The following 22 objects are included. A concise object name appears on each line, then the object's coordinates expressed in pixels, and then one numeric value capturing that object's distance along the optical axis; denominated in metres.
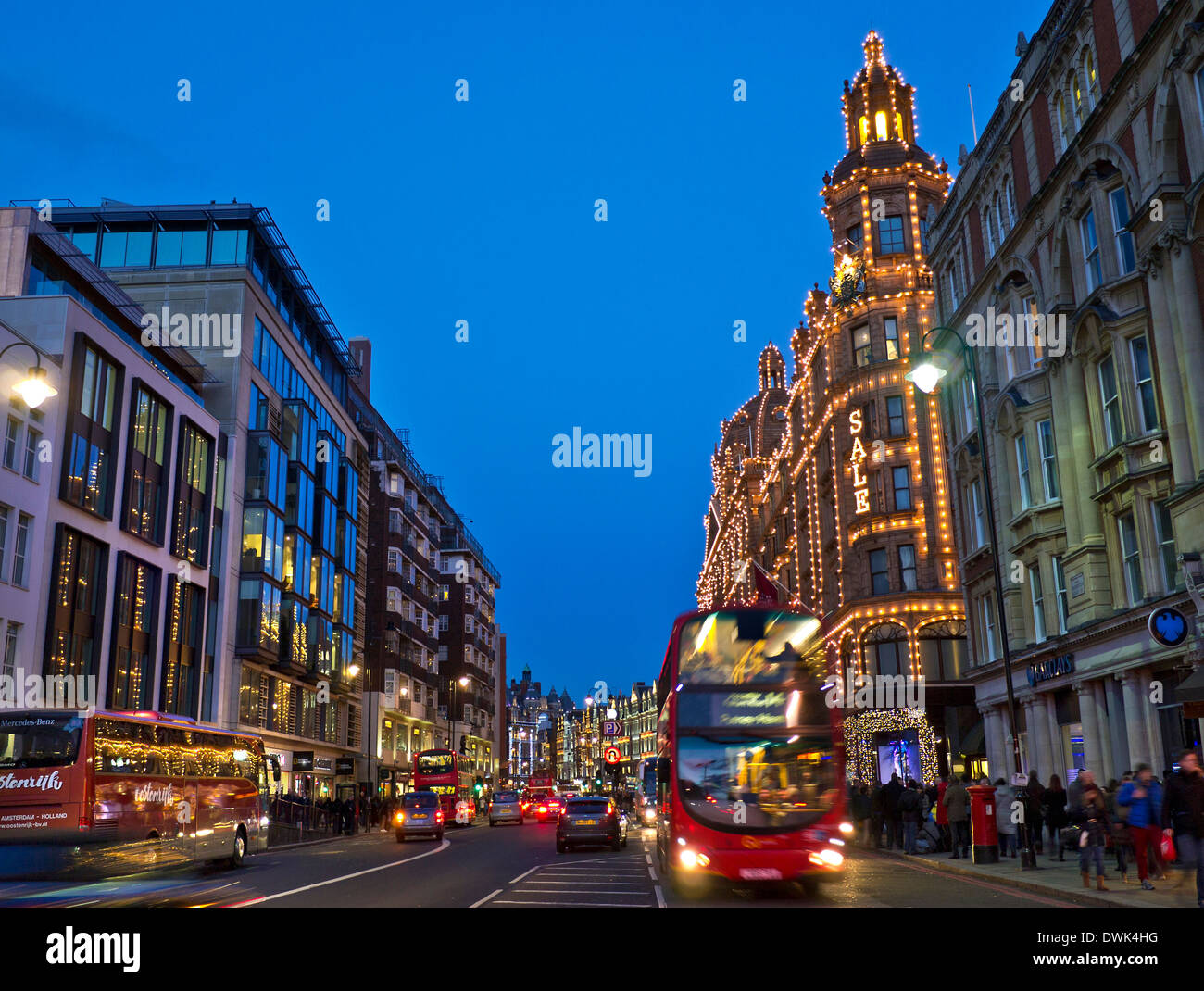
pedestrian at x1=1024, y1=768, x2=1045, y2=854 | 22.44
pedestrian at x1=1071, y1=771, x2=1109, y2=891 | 16.38
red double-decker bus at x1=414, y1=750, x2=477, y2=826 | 63.22
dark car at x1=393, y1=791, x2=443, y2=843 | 40.09
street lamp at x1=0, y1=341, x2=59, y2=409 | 19.81
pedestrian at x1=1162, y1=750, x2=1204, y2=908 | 13.62
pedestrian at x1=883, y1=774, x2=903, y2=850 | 29.55
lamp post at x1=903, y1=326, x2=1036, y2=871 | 22.34
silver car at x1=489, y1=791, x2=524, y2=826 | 63.28
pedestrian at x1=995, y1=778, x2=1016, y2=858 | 24.31
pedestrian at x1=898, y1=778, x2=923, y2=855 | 26.84
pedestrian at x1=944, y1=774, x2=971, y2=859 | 24.81
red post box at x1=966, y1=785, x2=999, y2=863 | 22.47
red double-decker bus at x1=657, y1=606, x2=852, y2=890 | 16.59
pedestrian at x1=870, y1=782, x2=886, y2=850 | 30.50
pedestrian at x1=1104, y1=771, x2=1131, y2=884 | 17.34
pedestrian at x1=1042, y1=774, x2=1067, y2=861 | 24.53
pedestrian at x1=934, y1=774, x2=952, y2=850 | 26.78
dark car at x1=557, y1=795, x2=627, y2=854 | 30.17
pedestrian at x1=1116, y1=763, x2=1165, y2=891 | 15.70
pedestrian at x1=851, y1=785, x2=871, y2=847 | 31.06
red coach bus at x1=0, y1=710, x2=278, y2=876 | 19.36
